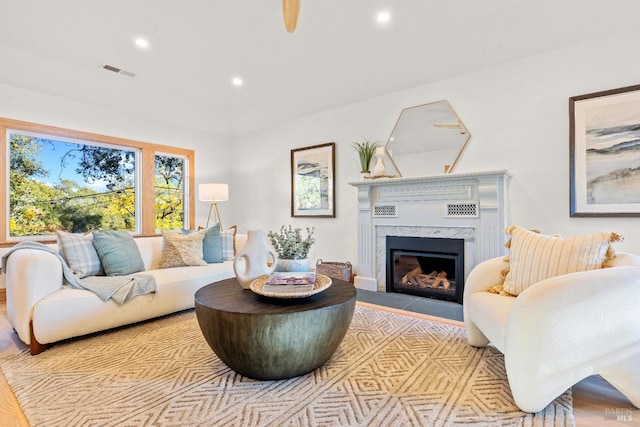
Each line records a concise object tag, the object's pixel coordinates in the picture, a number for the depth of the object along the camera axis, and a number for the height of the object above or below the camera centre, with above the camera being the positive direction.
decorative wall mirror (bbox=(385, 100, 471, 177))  3.50 +0.80
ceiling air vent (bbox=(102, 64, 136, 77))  3.49 +1.57
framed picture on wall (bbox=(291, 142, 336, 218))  4.46 +0.45
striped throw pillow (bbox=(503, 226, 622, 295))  1.66 -0.24
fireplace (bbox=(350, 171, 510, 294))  3.06 -0.05
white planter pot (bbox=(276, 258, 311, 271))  2.18 -0.34
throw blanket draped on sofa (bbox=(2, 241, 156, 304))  2.35 -0.52
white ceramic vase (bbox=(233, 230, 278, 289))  2.05 -0.29
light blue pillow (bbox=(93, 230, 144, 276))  2.71 -0.34
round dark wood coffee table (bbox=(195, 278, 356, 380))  1.59 -0.59
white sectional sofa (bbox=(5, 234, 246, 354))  2.11 -0.64
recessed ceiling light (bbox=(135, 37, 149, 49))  3.01 +1.60
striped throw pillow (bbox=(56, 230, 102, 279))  2.56 -0.32
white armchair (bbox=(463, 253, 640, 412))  1.37 -0.53
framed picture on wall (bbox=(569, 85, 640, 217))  2.63 +0.48
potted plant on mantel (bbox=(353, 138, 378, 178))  3.93 +0.69
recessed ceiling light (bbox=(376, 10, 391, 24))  2.63 +1.60
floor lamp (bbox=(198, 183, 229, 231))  4.75 +0.31
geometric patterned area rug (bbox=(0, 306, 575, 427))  1.42 -0.89
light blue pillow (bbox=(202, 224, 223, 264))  3.40 -0.35
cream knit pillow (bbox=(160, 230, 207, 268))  3.18 -0.36
